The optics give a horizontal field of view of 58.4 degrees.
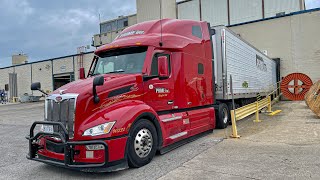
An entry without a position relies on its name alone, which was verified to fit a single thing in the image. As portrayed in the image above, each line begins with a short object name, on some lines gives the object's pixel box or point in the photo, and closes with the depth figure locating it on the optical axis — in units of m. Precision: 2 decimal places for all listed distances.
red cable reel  19.48
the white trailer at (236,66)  9.80
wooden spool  11.75
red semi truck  5.09
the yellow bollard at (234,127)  8.26
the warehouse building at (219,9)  36.40
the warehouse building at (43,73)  37.84
